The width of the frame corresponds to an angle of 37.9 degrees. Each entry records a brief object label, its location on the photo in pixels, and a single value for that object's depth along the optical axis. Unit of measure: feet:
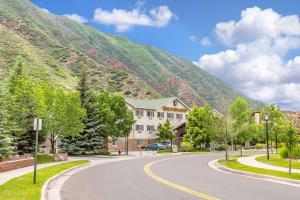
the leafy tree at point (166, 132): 266.77
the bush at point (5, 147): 94.07
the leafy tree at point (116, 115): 194.49
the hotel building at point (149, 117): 268.82
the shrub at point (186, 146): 245.86
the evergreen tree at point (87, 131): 180.91
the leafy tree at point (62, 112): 144.66
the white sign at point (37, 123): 65.92
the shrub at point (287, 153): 130.61
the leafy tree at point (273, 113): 225.35
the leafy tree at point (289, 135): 86.54
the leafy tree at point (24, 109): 121.29
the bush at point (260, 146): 288.10
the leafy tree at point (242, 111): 214.48
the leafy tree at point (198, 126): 239.91
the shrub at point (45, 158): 125.63
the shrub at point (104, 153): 188.85
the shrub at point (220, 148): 257.77
